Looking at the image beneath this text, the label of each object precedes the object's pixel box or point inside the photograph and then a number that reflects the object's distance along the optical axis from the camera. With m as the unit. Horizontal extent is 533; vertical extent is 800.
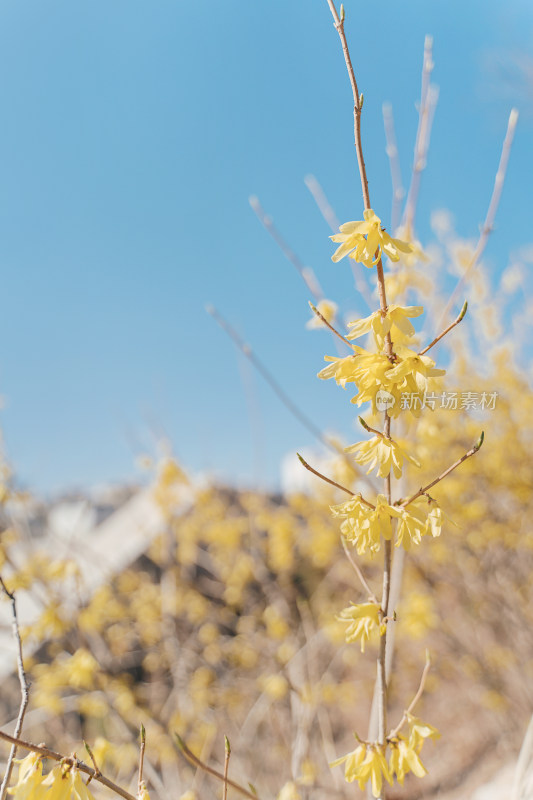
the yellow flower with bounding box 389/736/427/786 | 0.61
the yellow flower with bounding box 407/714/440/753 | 0.62
